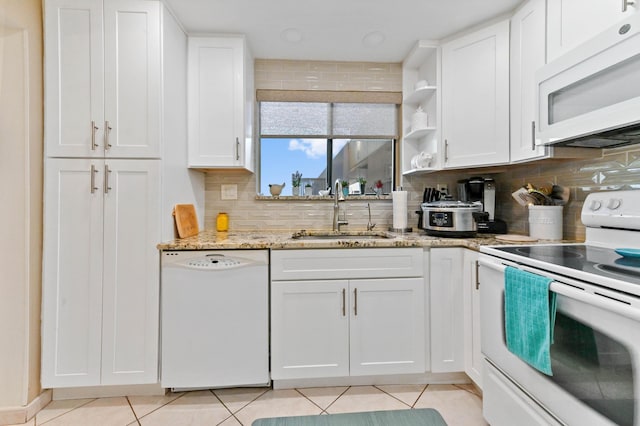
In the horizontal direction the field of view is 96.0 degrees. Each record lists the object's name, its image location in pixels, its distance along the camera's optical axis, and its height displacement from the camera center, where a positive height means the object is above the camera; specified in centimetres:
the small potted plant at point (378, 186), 257 +24
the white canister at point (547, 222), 168 -5
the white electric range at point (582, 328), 82 -38
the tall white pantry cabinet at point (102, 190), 161 +12
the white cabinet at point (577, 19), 123 +90
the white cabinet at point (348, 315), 173 -62
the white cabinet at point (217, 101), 202 +78
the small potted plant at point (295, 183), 250 +26
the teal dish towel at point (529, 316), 102 -38
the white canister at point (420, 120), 223 +73
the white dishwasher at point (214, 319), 167 -63
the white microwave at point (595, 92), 104 +50
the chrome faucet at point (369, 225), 242 -10
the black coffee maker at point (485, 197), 206 +12
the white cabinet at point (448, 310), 178 -60
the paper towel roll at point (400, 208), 223 +4
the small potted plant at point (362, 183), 257 +27
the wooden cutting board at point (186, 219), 183 -5
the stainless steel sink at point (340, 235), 229 -18
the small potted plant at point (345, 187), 251 +23
